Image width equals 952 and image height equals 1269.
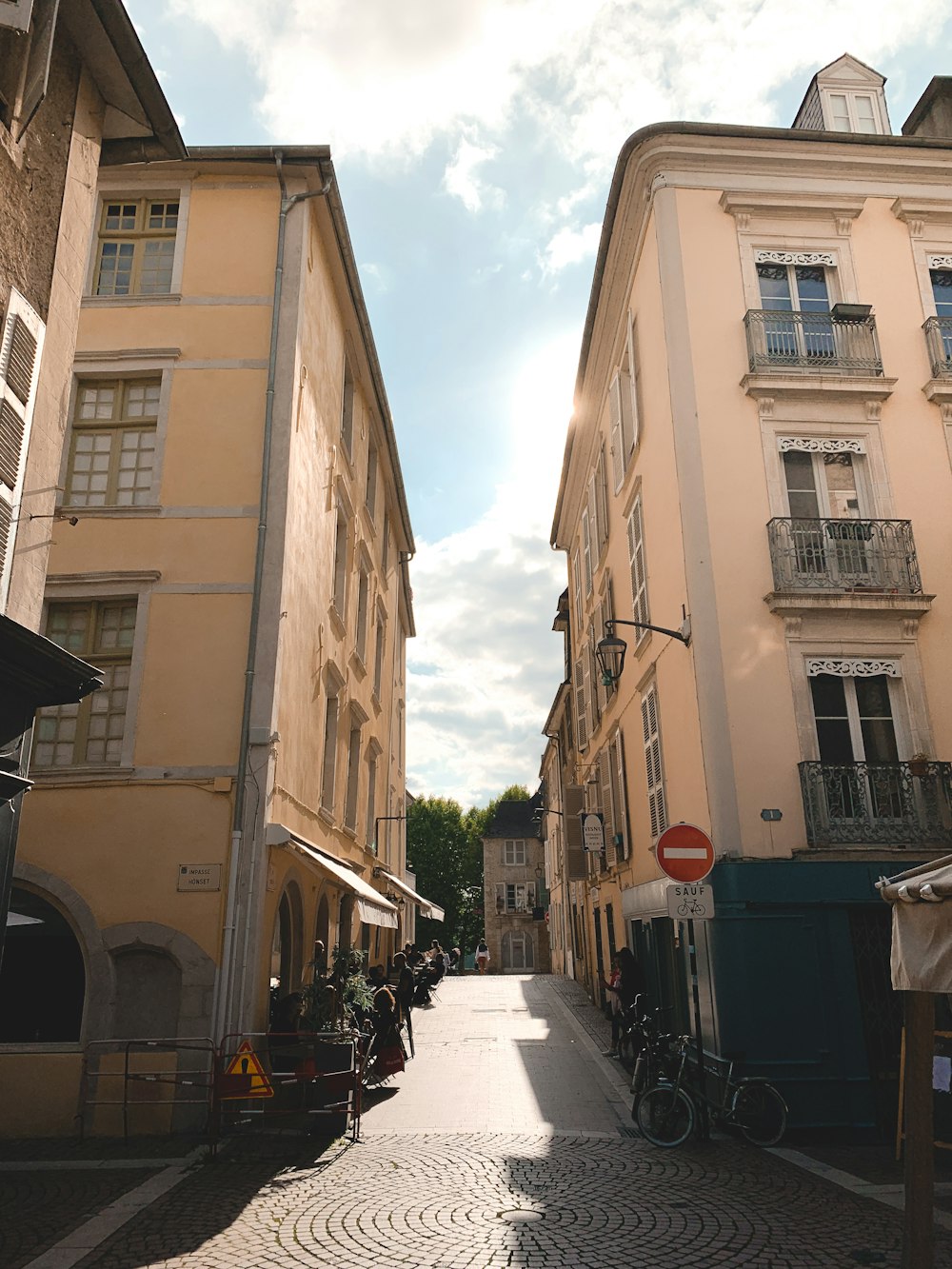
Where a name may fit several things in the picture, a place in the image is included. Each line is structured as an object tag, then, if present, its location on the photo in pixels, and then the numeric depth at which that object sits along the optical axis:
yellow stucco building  11.10
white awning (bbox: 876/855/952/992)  4.91
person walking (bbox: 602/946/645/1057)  14.51
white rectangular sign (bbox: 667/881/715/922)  9.20
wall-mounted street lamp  12.64
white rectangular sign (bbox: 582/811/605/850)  19.69
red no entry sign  9.23
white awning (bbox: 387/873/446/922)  22.63
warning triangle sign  9.24
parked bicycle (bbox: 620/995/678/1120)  9.85
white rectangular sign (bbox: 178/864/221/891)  11.20
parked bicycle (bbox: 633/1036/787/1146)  9.35
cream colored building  10.89
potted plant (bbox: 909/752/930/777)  11.51
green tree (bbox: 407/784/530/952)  60.44
